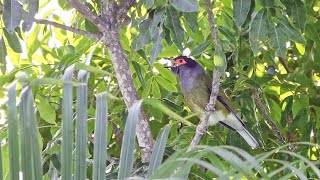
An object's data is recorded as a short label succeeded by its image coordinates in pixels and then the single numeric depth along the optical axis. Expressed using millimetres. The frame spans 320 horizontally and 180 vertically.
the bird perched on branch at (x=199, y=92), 8492
